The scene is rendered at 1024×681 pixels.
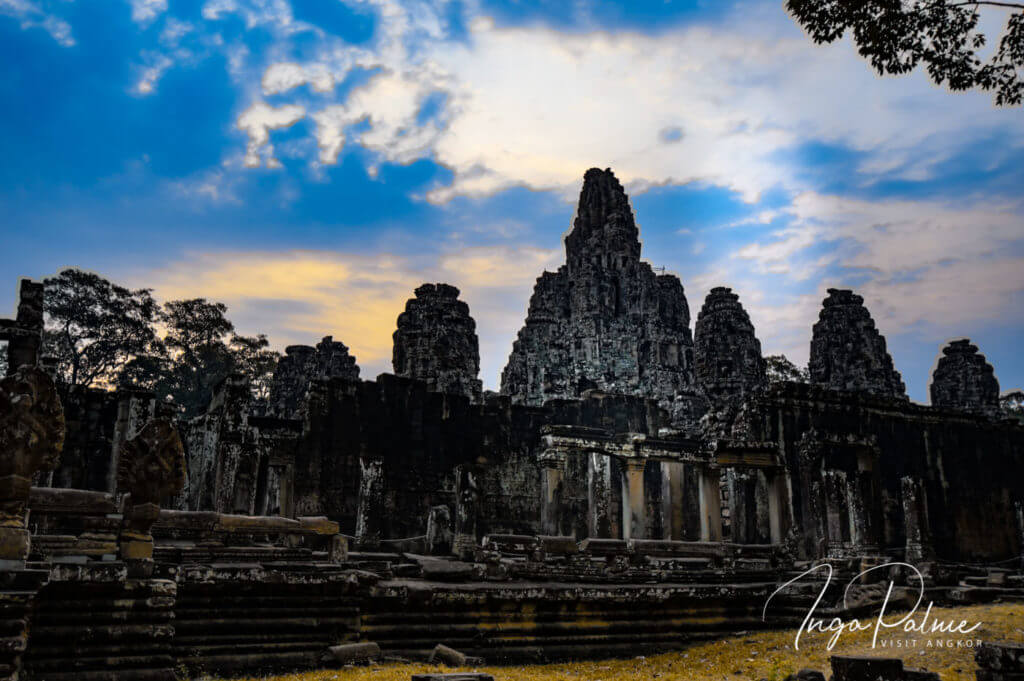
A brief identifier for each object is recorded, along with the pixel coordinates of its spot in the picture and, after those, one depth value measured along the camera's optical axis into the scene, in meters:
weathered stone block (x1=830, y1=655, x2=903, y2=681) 6.67
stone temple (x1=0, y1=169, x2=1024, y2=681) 7.21
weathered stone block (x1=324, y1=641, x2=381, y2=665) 8.20
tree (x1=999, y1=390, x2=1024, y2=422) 48.38
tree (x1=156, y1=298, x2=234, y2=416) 41.31
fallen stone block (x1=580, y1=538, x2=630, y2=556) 15.02
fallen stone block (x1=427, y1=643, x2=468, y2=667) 8.57
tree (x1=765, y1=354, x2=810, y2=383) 51.34
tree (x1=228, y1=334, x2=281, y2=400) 44.50
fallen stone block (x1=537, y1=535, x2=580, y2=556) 14.19
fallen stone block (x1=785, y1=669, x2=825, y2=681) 7.06
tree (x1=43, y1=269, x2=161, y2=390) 35.91
